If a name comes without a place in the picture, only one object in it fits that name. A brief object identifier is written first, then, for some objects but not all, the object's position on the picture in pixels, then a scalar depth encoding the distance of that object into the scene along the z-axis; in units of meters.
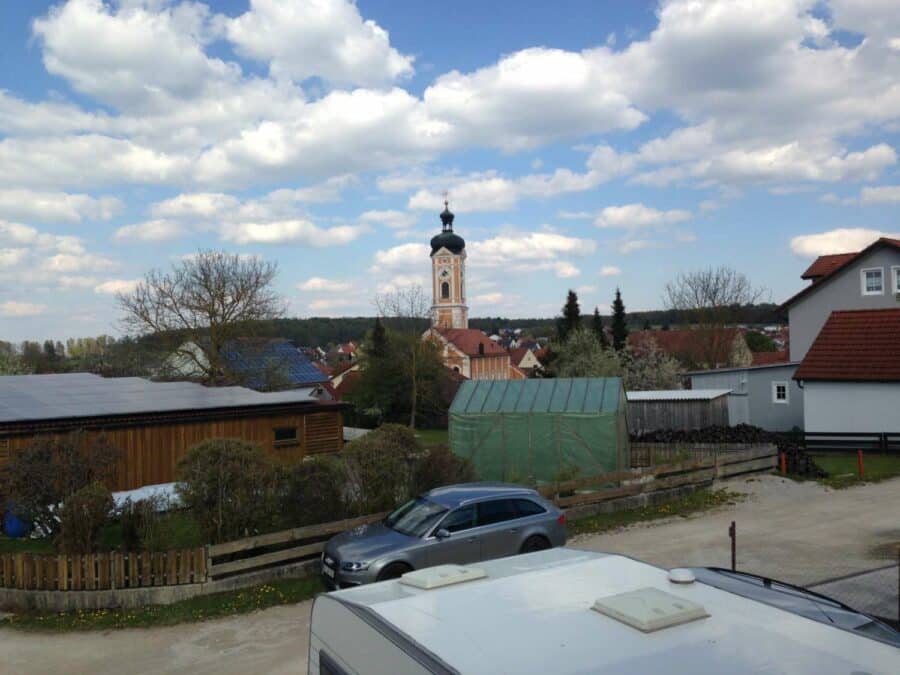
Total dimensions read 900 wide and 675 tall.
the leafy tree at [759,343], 85.12
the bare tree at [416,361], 50.38
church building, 103.19
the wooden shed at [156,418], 17.94
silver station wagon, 10.74
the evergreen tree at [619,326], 66.53
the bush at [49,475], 12.95
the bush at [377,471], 14.16
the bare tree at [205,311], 38.94
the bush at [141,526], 12.48
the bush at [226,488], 12.45
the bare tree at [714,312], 54.22
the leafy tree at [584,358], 45.59
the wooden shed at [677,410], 28.38
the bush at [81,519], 11.81
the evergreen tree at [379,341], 51.94
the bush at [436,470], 14.96
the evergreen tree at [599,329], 60.83
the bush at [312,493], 13.30
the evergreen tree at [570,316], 61.97
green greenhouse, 20.25
